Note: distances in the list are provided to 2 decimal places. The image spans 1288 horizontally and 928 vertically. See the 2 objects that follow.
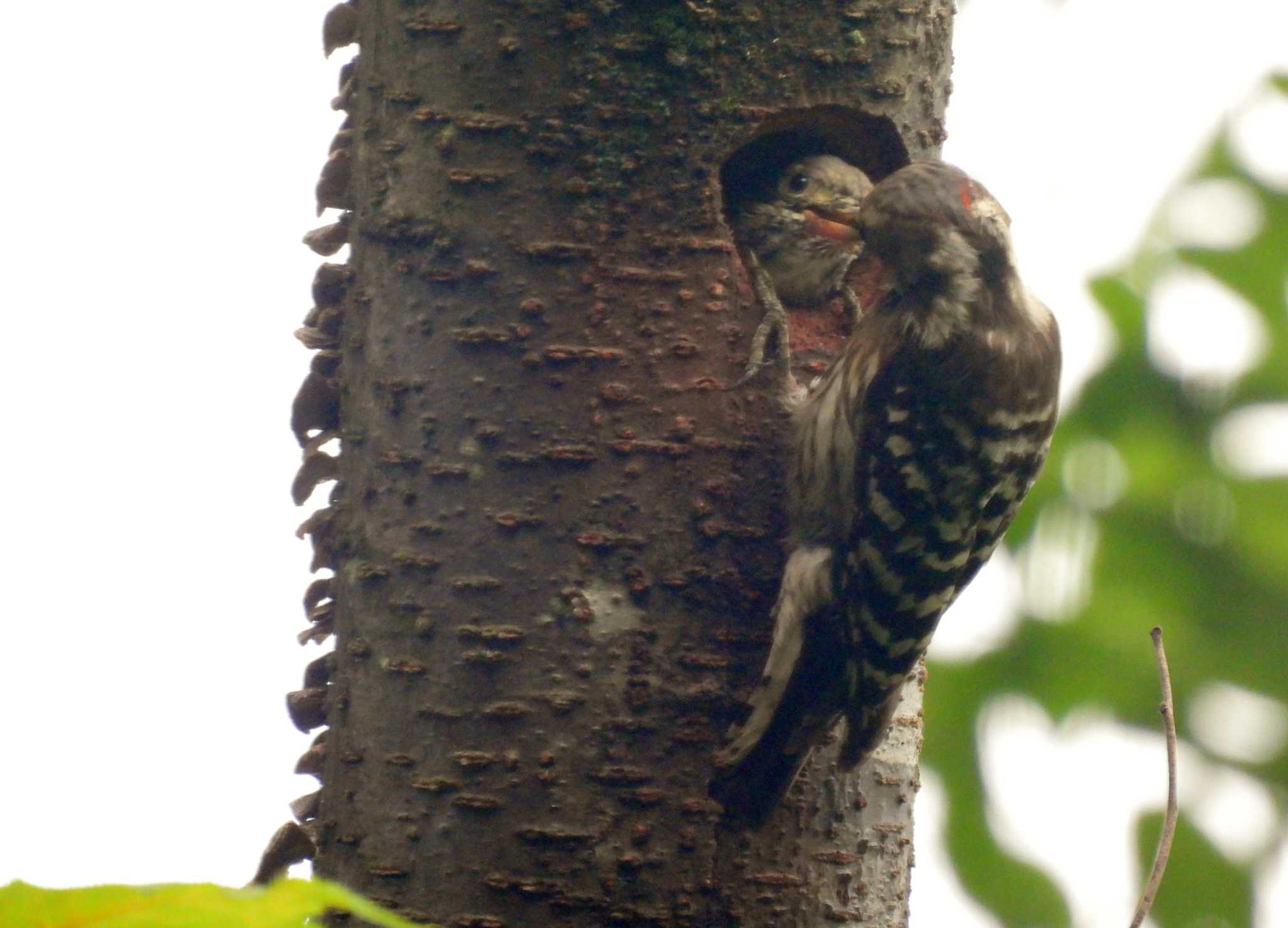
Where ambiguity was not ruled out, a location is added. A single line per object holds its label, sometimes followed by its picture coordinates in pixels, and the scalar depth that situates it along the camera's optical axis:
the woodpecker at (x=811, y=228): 5.11
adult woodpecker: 4.58
